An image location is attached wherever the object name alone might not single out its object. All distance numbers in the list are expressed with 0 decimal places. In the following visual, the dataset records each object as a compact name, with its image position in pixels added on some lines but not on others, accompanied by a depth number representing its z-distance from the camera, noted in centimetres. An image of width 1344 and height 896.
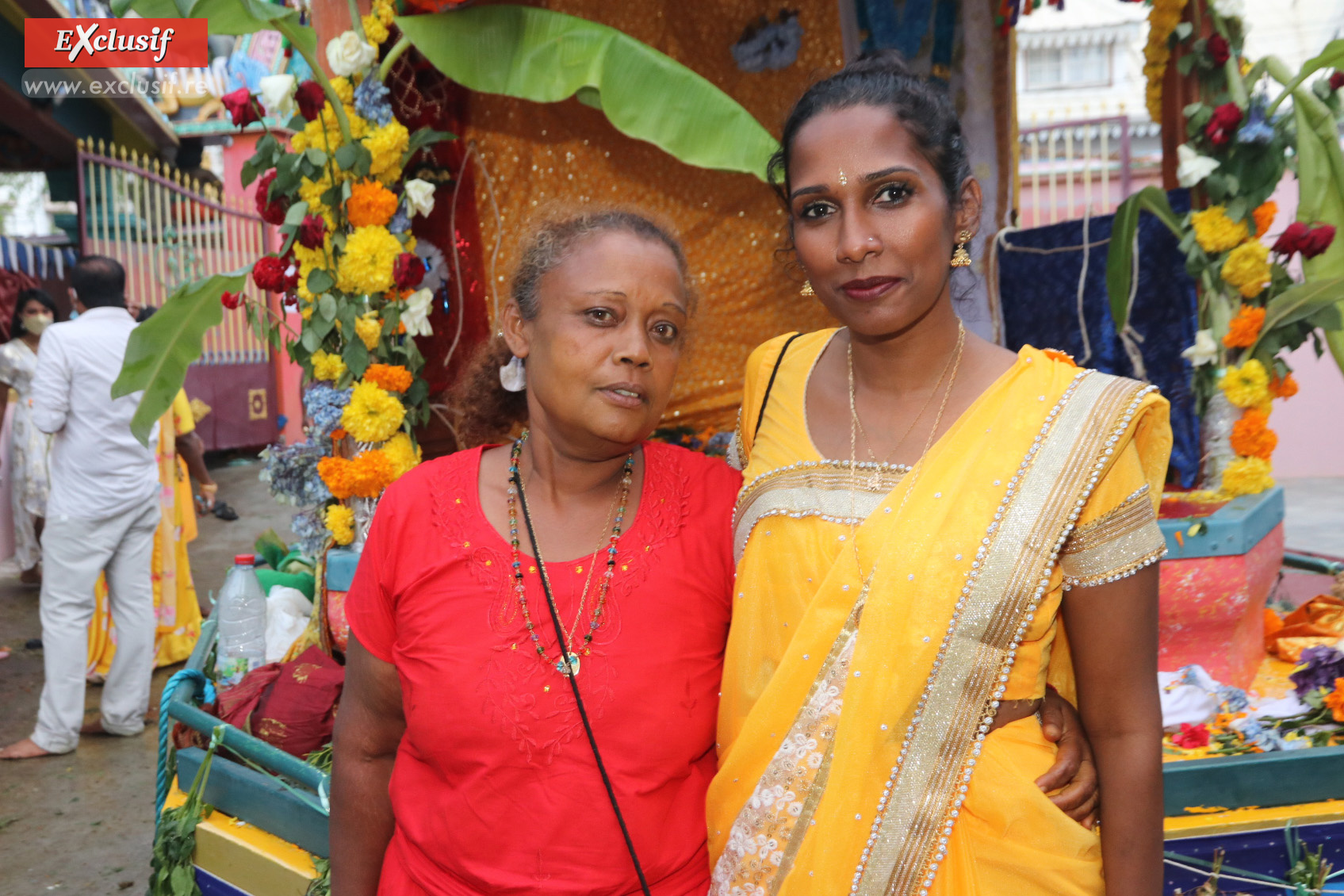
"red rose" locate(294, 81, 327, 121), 333
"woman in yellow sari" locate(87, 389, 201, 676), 615
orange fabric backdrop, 434
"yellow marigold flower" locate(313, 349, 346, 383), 354
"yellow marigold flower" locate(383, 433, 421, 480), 354
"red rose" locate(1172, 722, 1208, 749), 287
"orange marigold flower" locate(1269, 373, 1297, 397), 384
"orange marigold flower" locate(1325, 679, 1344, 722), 290
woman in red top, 155
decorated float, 265
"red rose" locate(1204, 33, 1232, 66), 370
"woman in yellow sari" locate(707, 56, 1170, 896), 146
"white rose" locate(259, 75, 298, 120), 331
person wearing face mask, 700
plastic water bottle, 359
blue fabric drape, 477
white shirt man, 500
